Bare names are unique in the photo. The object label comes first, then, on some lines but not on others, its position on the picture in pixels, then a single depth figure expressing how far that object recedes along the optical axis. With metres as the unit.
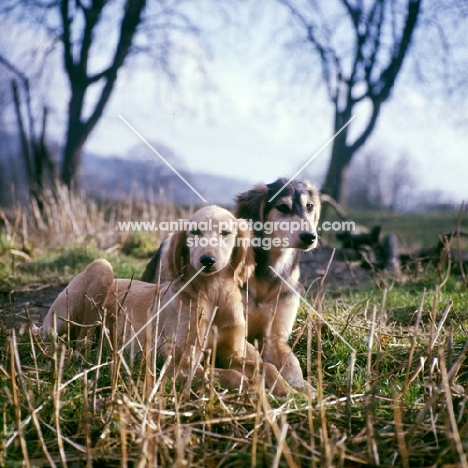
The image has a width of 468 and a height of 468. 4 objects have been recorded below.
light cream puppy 3.72
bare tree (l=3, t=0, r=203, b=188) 14.48
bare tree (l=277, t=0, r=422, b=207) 14.36
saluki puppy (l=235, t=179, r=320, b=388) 4.20
